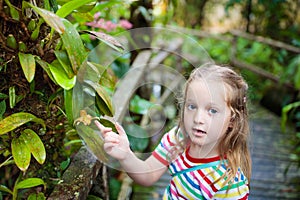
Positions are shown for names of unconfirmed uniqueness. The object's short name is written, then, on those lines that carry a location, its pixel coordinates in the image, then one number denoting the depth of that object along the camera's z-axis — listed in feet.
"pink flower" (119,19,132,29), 8.41
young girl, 4.42
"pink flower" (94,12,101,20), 7.13
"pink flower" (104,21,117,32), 7.54
